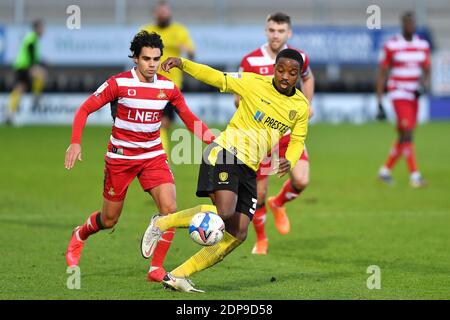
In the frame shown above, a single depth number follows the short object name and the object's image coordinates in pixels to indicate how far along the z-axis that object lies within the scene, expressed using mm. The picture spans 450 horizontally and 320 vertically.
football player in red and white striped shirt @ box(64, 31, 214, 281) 9219
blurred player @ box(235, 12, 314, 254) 11328
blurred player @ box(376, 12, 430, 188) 17875
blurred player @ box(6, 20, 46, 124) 27906
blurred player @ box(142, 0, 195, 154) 16625
